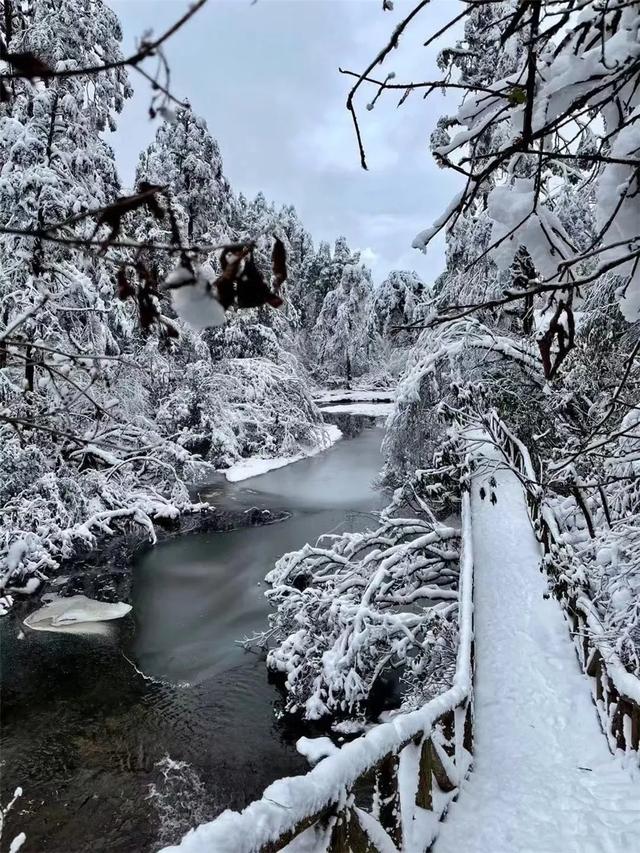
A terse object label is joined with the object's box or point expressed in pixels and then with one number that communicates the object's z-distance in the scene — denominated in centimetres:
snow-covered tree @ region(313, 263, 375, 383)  5262
